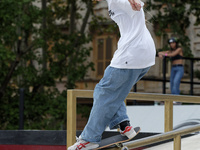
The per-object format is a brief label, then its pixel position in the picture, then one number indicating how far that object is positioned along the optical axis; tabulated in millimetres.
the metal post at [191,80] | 19656
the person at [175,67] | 19453
